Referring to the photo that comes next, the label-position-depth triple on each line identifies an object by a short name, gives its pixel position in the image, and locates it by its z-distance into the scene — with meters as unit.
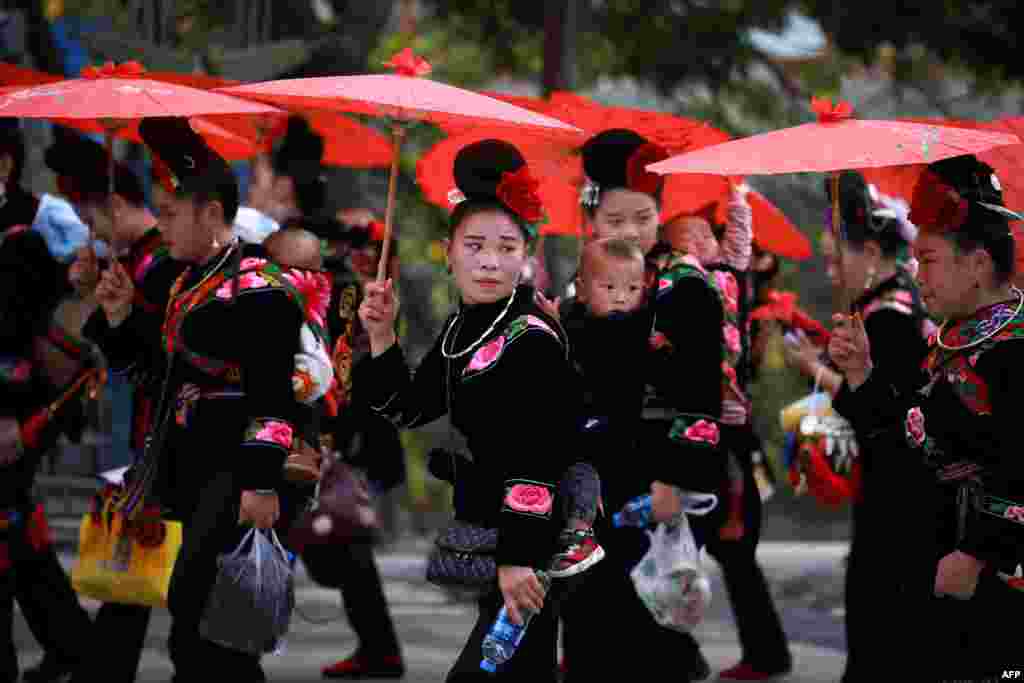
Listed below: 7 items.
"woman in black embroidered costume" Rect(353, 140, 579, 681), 9.92
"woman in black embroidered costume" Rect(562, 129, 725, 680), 13.10
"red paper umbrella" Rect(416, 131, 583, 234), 13.85
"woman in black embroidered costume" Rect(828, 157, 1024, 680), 10.23
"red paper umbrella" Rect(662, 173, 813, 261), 15.62
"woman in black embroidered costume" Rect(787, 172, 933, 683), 14.64
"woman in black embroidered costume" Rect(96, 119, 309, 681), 12.16
